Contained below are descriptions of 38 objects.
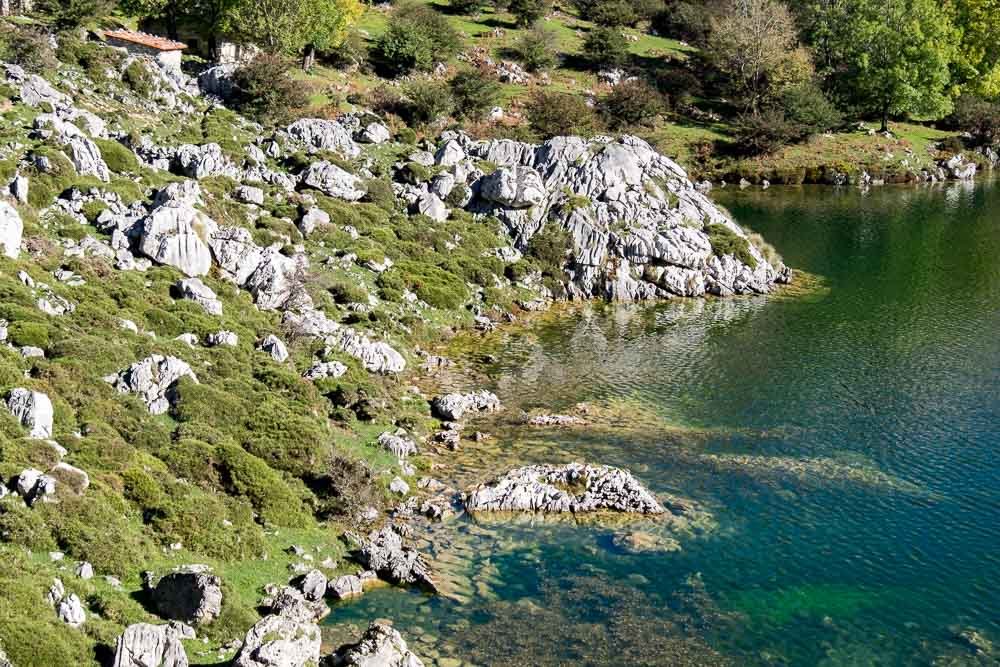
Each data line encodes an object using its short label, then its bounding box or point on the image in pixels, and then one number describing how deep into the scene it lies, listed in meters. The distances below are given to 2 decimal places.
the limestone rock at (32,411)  37.41
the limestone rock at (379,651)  29.45
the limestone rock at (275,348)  55.47
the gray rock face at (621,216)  83.75
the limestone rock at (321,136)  90.75
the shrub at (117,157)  71.62
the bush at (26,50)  81.69
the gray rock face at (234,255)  64.31
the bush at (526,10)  167.88
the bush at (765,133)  145.12
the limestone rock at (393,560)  37.75
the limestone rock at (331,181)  82.94
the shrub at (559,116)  122.88
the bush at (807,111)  147.62
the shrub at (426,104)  108.19
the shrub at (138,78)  87.81
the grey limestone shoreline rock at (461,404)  54.72
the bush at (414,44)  130.50
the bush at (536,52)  152.75
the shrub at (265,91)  95.31
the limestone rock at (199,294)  57.88
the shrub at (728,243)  86.00
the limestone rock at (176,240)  61.25
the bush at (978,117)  157.23
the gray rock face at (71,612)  29.08
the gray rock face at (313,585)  35.75
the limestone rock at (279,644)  28.38
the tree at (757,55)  152.00
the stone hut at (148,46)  97.75
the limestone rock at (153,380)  44.88
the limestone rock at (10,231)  52.72
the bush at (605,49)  160.62
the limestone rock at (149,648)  27.70
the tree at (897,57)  153.12
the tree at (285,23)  108.25
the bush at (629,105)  141.50
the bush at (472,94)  120.31
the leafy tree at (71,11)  94.44
